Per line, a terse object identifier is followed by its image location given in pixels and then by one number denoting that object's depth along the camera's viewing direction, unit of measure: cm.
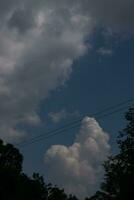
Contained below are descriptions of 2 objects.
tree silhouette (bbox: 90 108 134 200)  7112
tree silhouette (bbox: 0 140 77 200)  9250
